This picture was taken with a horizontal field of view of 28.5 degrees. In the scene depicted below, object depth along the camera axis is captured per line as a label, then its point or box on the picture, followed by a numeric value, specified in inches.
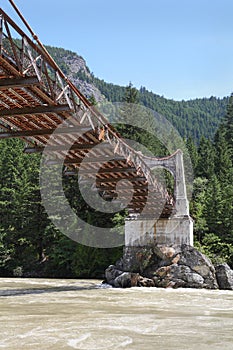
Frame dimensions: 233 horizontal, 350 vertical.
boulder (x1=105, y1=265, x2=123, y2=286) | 1195.3
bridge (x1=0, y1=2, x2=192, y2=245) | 472.4
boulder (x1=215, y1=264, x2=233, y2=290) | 1107.9
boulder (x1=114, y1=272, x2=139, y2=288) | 1131.9
